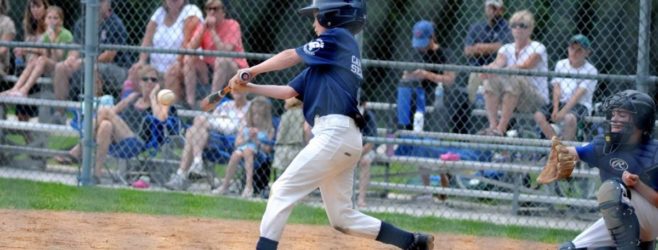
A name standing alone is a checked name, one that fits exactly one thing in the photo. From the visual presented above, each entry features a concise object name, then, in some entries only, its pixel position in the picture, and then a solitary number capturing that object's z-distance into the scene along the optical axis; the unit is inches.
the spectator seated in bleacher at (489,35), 668.4
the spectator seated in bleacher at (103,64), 784.7
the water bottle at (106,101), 782.8
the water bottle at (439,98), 725.9
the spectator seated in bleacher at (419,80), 717.4
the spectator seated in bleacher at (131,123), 772.4
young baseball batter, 432.7
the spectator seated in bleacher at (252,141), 738.2
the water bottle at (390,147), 741.8
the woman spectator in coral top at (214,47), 732.0
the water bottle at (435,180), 803.0
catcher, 430.0
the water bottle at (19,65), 875.9
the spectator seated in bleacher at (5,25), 823.9
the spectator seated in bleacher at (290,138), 743.7
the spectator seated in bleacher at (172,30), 744.9
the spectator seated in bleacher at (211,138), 758.4
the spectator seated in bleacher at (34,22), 824.5
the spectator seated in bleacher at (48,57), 812.8
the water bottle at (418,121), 731.4
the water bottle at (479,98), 727.1
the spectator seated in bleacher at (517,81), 657.4
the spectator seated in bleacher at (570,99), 670.8
